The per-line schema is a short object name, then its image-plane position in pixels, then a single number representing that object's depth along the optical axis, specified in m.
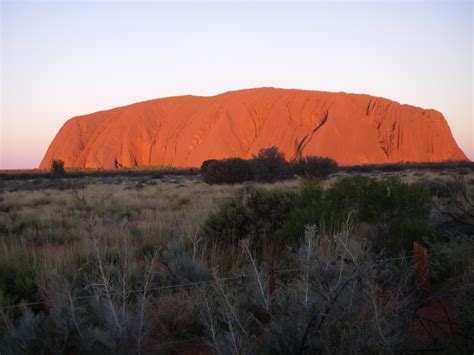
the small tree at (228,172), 29.16
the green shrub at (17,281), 5.51
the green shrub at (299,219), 7.38
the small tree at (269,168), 30.38
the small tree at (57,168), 47.56
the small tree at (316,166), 31.86
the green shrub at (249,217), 8.13
